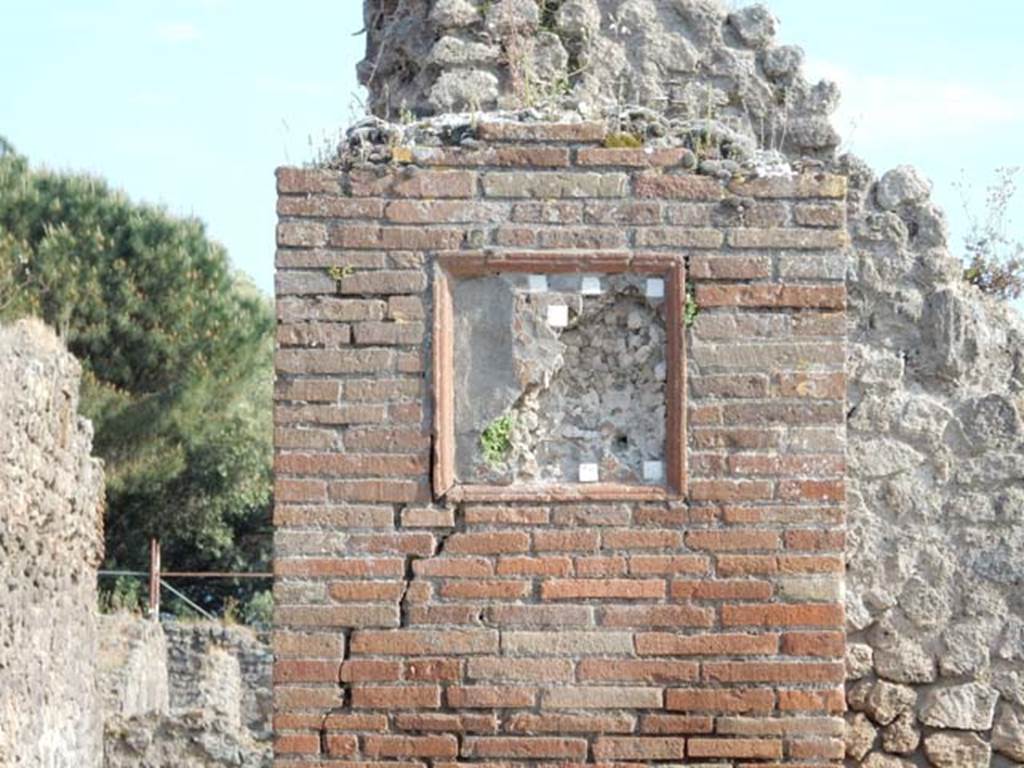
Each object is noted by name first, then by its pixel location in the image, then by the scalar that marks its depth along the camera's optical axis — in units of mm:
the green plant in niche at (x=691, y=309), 10424
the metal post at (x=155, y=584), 34170
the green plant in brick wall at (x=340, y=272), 10456
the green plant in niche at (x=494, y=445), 10431
